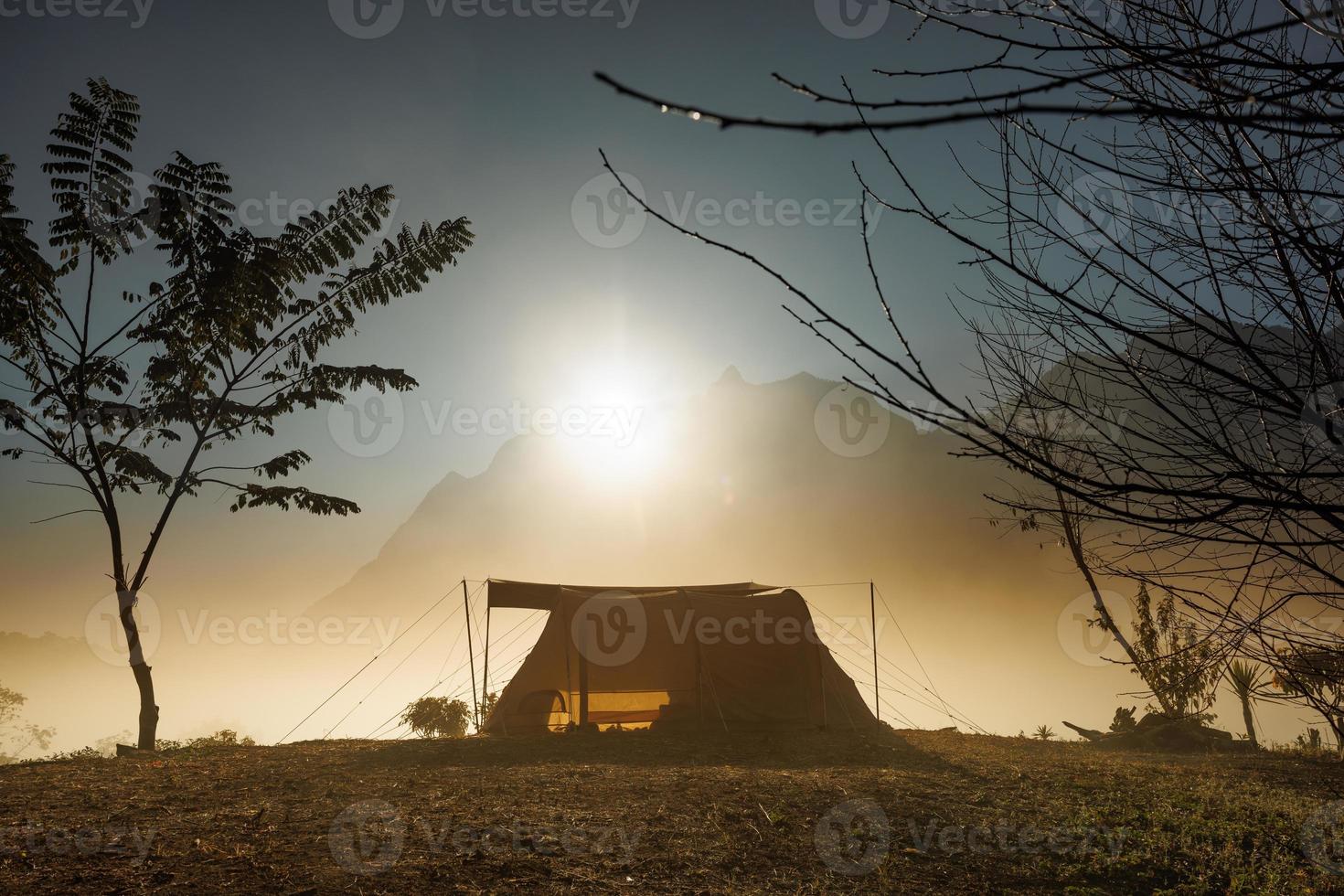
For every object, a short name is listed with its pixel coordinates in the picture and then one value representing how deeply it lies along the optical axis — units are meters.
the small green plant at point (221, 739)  10.38
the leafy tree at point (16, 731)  38.97
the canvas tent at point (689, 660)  11.52
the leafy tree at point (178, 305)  8.75
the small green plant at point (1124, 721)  12.70
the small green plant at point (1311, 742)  9.74
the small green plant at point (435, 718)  17.17
